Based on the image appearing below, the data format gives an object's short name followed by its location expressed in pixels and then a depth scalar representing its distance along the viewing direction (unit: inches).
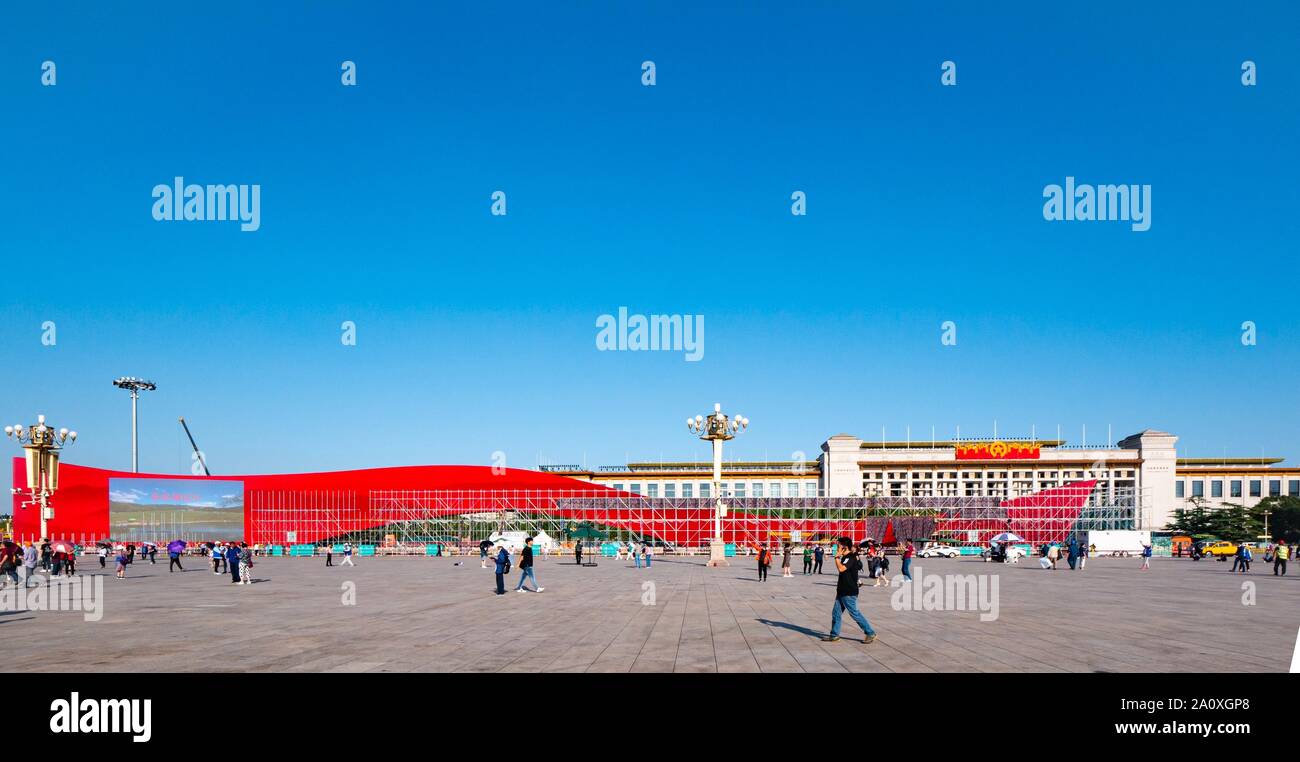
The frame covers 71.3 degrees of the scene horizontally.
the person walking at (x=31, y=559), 1194.6
